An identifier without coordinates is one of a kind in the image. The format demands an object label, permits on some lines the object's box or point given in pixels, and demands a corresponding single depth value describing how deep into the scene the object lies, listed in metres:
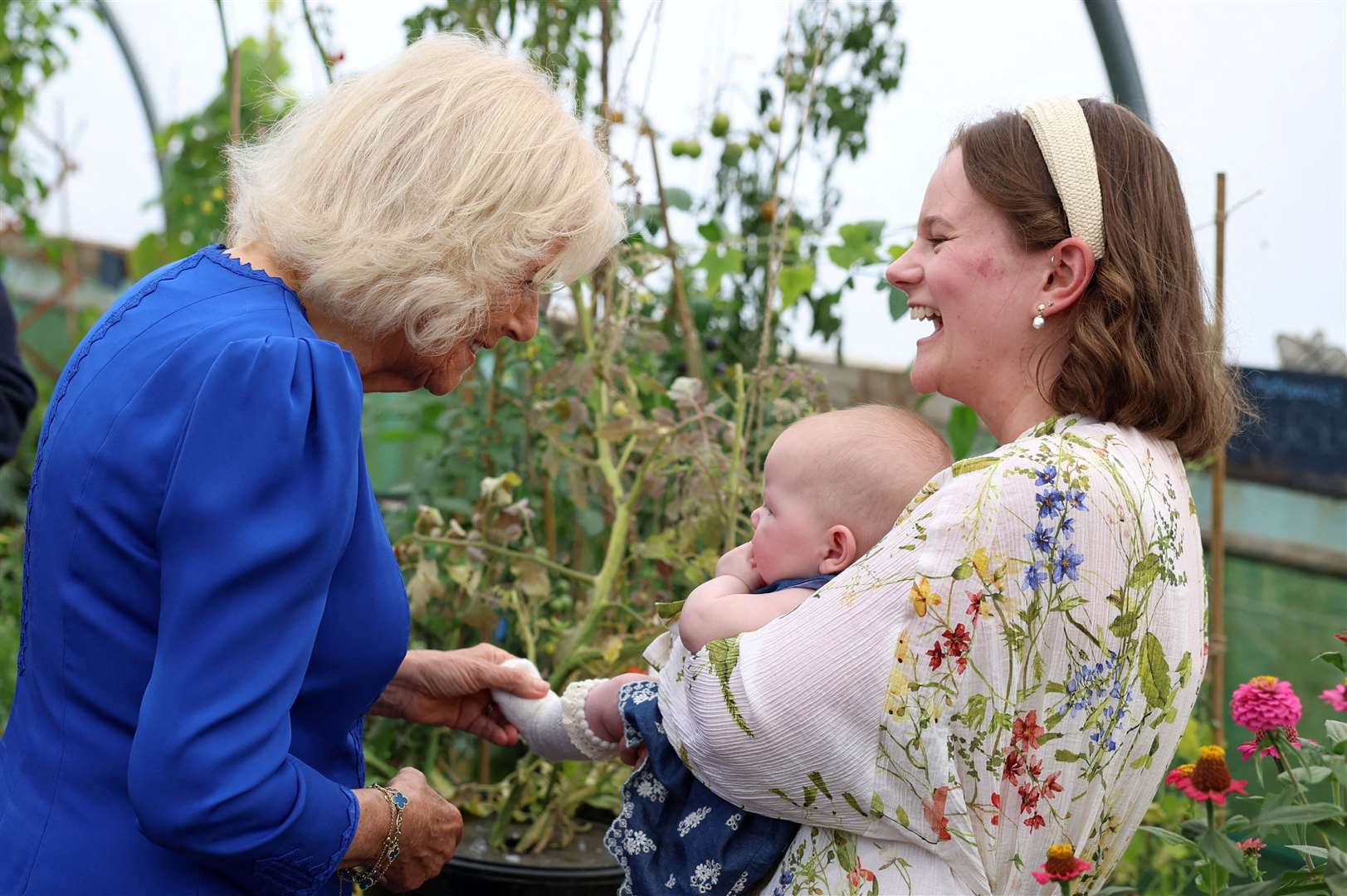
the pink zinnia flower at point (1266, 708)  1.41
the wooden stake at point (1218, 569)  2.44
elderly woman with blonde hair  1.17
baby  1.37
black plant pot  2.21
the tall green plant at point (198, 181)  4.01
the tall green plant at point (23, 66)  5.69
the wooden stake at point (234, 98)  2.96
